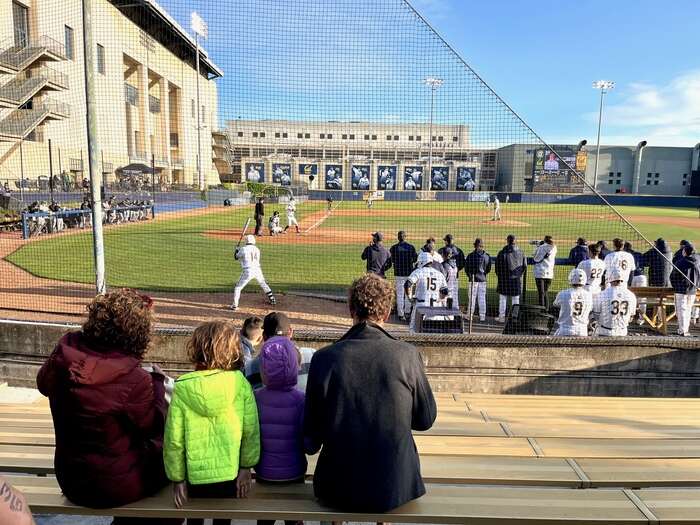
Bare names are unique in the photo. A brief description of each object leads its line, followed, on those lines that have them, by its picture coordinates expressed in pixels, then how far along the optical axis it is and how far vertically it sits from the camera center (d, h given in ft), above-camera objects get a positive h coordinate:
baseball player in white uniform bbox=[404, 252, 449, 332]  28.60 -4.76
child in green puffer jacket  8.13 -3.49
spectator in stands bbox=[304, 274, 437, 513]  7.84 -3.25
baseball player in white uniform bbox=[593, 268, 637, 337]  25.44 -5.19
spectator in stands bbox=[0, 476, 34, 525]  4.65 -2.83
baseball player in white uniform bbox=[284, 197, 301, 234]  83.15 -2.95
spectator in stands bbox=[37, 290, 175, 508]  7.98 -3.18
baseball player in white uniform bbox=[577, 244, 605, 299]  29.50 -3.76
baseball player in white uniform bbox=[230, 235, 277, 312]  34.24 -4.55
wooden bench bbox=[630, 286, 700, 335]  31.48 -5.92
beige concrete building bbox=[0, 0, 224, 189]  93.15 +18.12
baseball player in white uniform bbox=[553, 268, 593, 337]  24.44 -4.90
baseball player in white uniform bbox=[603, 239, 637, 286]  30.73 -3.59
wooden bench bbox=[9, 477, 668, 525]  8.54 -5.13
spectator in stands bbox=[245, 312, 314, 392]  10.49 -3.36
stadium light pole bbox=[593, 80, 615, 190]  237.04 +51.22
